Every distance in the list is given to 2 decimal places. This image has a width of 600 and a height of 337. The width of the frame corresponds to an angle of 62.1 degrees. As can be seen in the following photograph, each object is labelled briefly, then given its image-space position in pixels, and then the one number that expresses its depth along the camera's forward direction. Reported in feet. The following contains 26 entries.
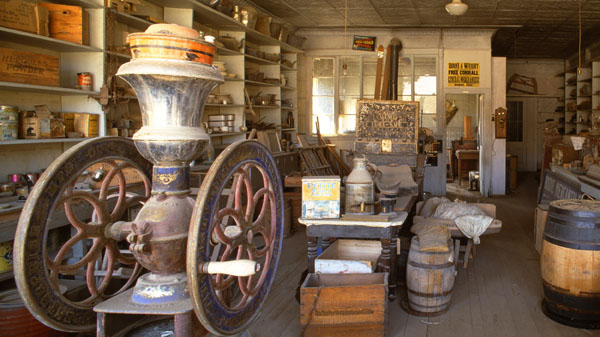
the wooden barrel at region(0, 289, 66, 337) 8.52
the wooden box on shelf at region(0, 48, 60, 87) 11.56
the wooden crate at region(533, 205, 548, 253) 17.99
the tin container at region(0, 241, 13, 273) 10.67
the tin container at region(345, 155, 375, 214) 12.89
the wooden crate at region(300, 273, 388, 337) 10.58
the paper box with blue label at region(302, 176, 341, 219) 12.32
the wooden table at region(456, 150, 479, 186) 39.93
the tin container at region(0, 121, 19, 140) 11.63
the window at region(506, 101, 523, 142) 50.78
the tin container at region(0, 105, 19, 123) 11.65
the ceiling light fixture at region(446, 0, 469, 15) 23.41
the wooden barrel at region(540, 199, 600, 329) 11.08
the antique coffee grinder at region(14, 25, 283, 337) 5.77
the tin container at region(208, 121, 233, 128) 22.88
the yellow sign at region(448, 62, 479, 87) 33.50
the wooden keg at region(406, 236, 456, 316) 12.19
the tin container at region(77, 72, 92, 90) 14.10
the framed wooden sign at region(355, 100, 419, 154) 23.70
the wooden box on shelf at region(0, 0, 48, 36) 11.43
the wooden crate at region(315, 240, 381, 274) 11.76
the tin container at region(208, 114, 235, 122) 22.90
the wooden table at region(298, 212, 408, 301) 12.28
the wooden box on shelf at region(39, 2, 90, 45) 13.08
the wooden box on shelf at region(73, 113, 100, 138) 14.05
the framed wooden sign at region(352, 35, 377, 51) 33.42
